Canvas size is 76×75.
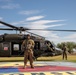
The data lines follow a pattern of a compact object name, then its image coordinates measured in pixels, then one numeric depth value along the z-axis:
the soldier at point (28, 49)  13.42
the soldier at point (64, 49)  27.12
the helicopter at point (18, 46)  22.79
